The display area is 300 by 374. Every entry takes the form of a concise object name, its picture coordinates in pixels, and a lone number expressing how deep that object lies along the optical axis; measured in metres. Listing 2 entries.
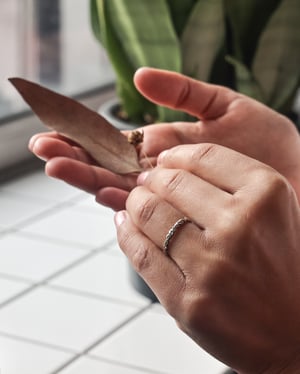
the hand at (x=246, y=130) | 0.78
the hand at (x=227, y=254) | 0.56
